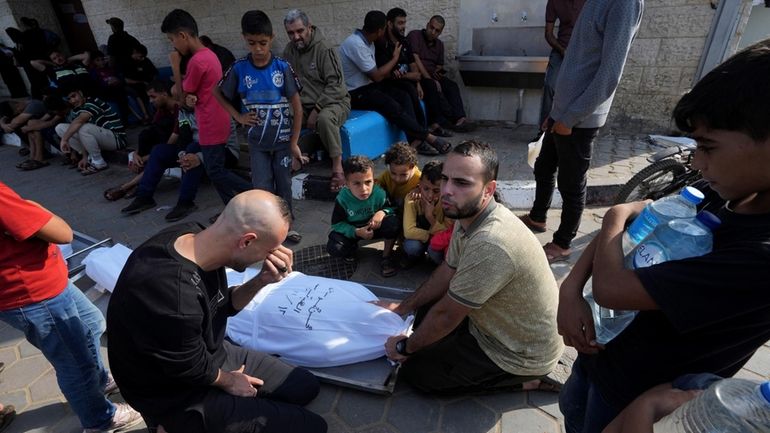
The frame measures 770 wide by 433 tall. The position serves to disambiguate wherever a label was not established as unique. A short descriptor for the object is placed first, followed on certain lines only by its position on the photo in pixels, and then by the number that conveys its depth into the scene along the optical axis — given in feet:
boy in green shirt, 10.63
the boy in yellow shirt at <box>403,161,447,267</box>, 9.85
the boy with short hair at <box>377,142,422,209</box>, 10.83
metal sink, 17.93
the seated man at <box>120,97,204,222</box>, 15.26
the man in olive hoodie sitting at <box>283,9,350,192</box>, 14.35
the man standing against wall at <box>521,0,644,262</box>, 7.61
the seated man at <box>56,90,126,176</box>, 19.83
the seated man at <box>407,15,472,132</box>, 19.12
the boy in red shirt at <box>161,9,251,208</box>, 11.83
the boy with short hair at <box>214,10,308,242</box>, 10.51
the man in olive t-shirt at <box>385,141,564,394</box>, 5.40
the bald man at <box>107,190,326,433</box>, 4.66
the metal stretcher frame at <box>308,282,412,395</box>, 7.06
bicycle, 11.12
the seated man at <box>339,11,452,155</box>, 16.40
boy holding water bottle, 2.61
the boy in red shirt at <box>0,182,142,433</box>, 5.27
